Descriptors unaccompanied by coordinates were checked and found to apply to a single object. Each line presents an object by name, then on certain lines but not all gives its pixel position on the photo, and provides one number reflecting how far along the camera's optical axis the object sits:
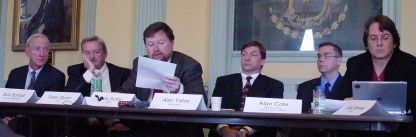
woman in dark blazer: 2.89
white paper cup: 2.84
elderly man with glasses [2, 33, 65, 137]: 4.04
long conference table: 2.24
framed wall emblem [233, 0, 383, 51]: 4.35
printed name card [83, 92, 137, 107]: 3.00
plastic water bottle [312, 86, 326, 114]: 2.63
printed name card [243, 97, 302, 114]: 2.57
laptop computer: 2.51
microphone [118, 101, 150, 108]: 2.84
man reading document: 3.18
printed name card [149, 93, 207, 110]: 2.72
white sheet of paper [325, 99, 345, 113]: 2.60
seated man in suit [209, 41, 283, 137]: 3.68
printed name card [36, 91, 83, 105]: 3.10
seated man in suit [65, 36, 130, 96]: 4.00
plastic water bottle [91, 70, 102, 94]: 3.46
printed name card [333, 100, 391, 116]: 2.32
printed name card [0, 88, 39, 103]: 3.24
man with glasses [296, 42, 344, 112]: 3.73
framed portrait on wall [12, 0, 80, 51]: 5.20
